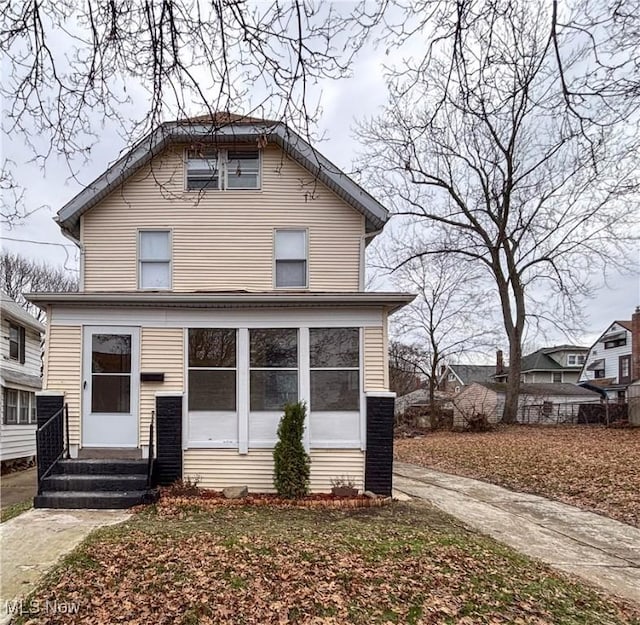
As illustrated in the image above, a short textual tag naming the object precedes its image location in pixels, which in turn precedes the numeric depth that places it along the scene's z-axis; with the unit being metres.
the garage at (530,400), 24.49
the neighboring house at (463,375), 45.09
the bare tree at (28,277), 28.06
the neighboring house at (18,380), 15.00
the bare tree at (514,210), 6.36
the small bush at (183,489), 7.88
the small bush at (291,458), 7.91
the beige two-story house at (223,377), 8.35
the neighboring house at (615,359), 31.82
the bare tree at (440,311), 23.52
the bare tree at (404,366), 29.59
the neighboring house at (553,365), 40.97
